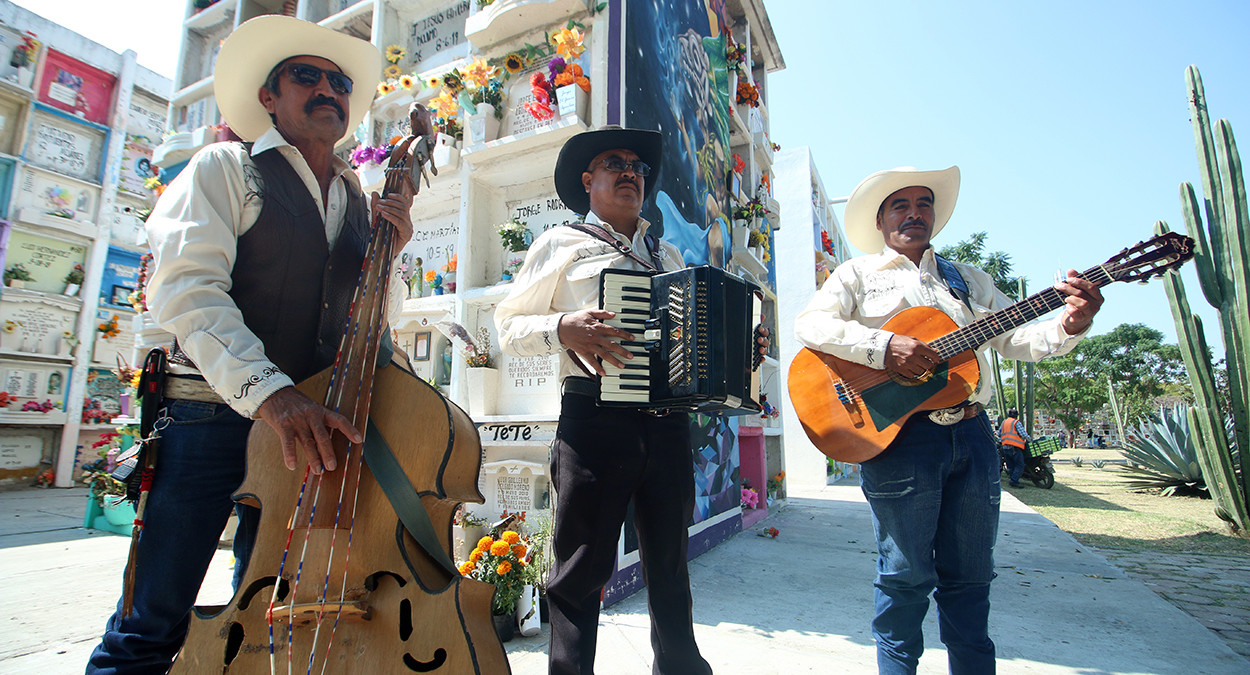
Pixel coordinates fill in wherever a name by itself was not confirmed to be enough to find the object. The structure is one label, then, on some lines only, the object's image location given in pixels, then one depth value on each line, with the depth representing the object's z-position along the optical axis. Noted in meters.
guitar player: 2.18
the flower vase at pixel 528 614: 3.56
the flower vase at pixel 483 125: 5.06
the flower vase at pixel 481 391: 4.66
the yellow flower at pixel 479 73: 5.14
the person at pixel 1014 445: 13.04
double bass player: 1.51
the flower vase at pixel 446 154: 5.22
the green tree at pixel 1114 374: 45.22
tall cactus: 6.41
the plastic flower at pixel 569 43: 4.63
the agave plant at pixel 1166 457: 9.60
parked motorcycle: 12.71
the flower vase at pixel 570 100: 4.58
